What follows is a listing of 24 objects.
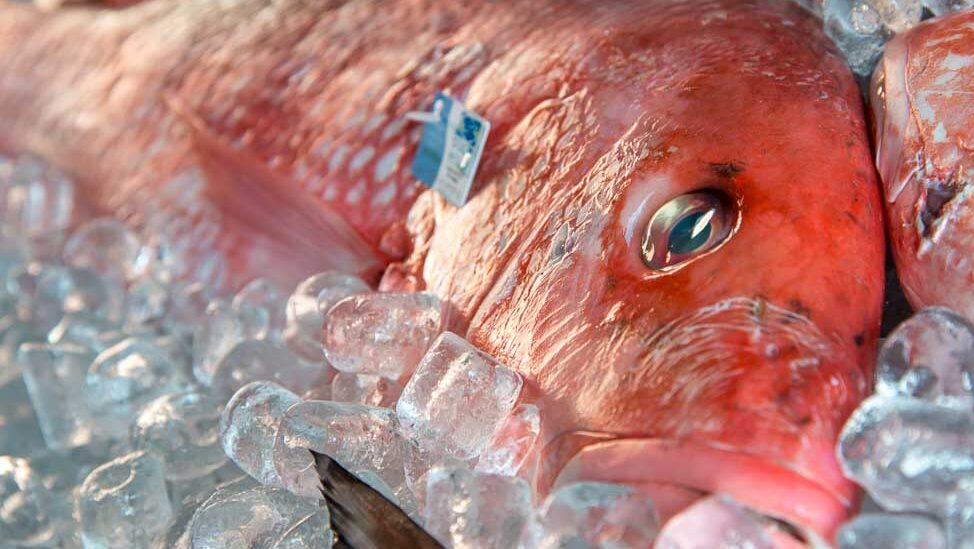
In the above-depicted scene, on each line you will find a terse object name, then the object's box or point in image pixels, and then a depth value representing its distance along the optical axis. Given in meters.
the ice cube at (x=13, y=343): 0.55
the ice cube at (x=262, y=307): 0.49
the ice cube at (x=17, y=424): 0.49
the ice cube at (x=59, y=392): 0.48
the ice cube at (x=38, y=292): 0.55
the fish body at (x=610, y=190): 0.33
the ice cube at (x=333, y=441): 0.37
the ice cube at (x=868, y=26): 0.41
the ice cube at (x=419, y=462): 0.37
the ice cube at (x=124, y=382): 0.47
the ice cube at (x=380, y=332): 0.40
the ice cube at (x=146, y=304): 0.54
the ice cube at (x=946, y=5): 0.40
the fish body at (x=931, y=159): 0.35
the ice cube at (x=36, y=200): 0.61
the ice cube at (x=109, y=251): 0.57
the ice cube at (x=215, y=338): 0.49
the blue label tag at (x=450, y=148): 0.44
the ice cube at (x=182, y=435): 0.42
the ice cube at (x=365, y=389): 0.41
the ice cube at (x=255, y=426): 0.38
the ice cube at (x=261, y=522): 0.36
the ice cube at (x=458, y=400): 0.36
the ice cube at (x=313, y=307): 0.46
